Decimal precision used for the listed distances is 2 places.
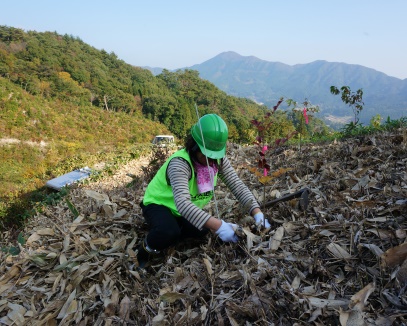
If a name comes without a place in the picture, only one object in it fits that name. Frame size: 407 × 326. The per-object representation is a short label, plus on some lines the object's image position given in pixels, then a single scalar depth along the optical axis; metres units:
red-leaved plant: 2.47
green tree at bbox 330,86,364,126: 7.46
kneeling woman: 2.23
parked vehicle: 10.68
